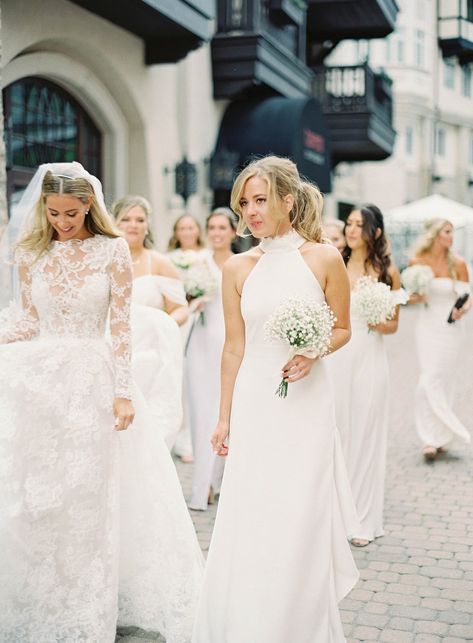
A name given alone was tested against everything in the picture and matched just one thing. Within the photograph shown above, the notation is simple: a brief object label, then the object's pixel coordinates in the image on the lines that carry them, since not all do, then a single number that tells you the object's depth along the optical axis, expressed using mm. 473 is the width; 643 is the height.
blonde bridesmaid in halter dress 3684
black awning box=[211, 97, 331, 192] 14305
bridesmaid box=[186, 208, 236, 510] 6578
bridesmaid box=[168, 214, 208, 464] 8086
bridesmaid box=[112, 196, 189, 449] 5723
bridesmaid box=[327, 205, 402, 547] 5926
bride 3969
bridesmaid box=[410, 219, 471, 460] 8133
